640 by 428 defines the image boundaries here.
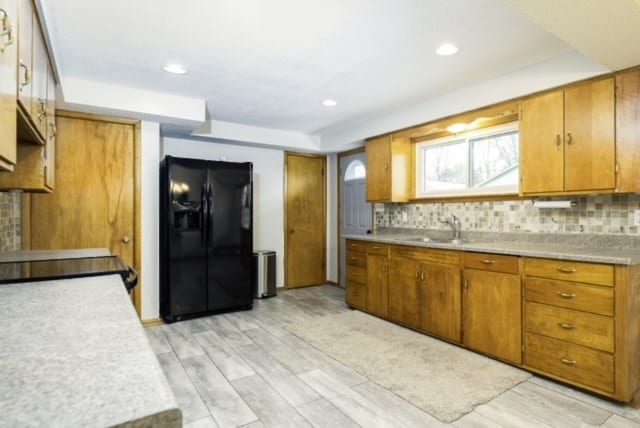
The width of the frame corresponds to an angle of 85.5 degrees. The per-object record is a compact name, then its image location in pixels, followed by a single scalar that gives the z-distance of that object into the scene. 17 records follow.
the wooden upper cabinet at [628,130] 2.20
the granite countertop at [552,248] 2.12
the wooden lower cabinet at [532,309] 2.06
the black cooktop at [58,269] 1.47
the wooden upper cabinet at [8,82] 1.02
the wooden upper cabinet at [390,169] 3.97
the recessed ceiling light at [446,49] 2.31
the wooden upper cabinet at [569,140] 2.32
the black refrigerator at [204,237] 3.59
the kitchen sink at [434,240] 3.43
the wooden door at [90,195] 3.20
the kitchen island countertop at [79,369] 0.46
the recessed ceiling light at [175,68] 2.67
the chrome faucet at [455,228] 3.52
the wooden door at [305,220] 5.25
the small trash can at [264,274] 4.60
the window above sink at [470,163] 3.21
